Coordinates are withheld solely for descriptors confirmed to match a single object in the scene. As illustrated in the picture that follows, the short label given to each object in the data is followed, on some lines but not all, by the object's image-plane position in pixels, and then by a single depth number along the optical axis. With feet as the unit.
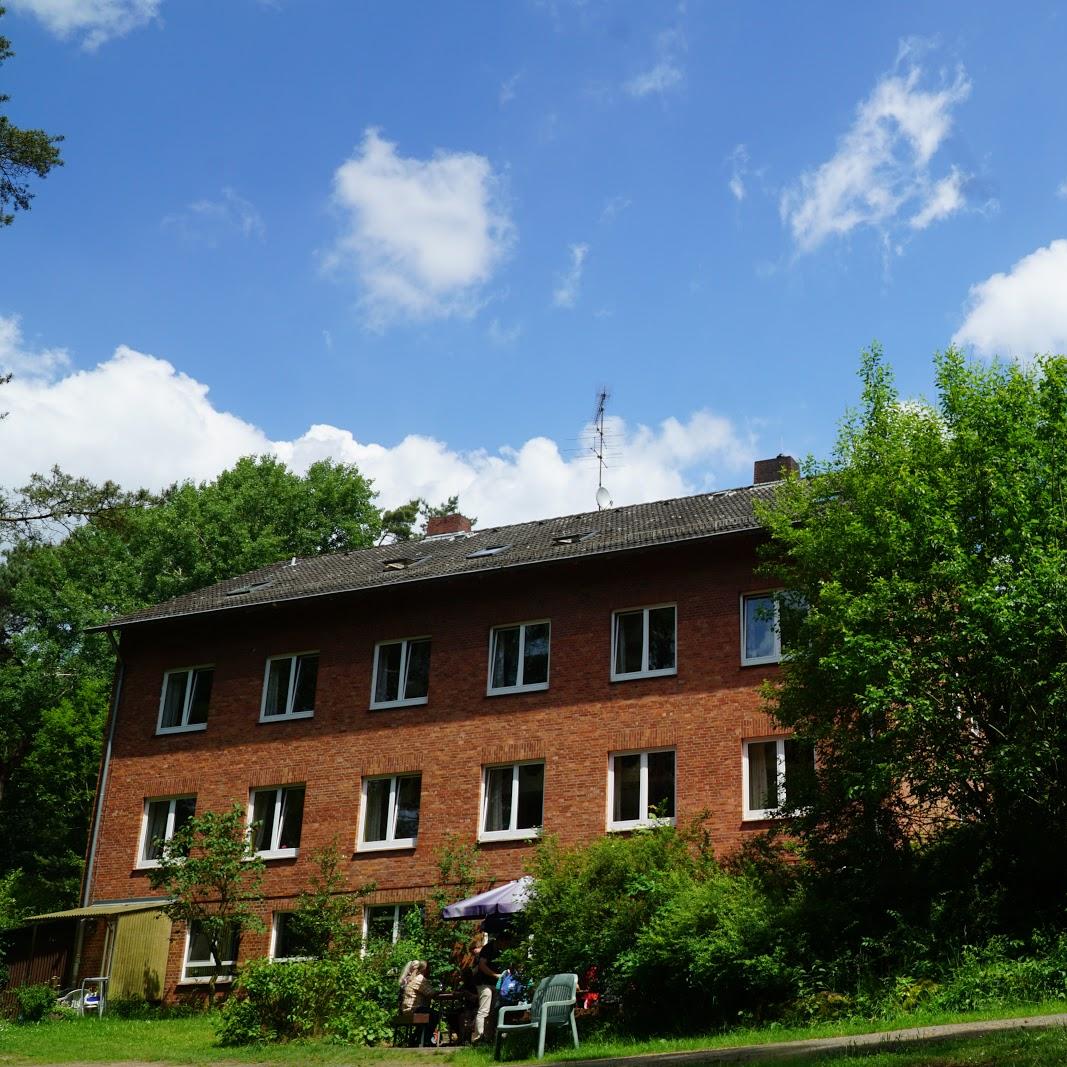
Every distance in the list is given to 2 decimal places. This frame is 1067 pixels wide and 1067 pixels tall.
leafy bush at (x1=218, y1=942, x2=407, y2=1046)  67.67
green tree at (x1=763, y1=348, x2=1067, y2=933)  57.93
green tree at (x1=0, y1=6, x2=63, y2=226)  70.18
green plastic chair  56.85
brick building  84.64
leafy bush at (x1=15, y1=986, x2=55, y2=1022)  84.43
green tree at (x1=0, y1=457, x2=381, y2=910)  152.87
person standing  65.46
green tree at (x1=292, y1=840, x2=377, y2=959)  85.05
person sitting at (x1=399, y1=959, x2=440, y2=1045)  68.08
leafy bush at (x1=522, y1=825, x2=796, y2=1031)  57.47
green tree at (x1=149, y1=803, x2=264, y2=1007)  86.74
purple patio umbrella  72.49
